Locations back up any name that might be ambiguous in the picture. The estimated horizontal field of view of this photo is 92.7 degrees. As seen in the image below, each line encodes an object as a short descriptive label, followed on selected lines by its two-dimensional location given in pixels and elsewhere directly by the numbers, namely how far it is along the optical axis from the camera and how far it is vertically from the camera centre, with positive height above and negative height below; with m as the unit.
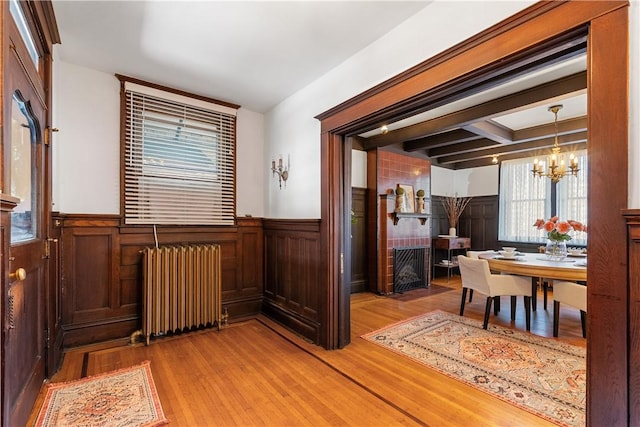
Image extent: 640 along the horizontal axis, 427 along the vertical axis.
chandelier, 4.07 +0.64
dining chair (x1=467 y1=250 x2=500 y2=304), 4.23 -0.57
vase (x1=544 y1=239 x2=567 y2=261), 3.72 -0.44
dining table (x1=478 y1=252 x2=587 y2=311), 3.01 -0.56
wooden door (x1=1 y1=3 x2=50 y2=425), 1.34 -0.10
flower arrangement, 3.57 -0.16
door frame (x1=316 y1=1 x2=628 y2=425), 1.25 +0.17
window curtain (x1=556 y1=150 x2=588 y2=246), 5.41 +0.30
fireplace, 5.29 -0.99
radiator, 3.03 -0.80
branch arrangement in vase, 6.91 +0.18
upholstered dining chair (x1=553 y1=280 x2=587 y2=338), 2.99 -0.84
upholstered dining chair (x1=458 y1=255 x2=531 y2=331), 3.42 -0.81
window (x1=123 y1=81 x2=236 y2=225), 3.18 +0.60
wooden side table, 6.39 -0.83
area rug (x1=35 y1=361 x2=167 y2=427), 1.84 -1.26
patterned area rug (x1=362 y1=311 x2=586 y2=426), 2.07 -1.27
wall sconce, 3.63 +0.51
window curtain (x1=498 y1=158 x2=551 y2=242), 5.96 +0.26
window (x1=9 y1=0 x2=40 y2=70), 1.58 +1.06
